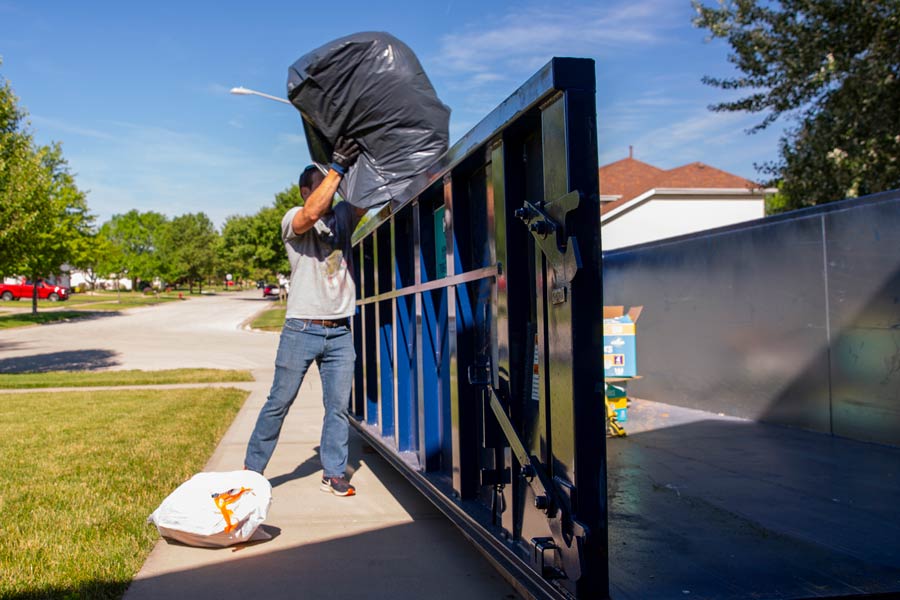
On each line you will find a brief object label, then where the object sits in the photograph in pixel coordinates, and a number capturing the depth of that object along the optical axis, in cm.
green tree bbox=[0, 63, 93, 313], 1360
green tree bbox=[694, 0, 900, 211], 1314
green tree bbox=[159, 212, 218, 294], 9156
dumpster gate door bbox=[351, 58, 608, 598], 229
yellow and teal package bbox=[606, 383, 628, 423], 659
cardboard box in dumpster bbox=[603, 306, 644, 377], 680
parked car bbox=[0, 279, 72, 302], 5625
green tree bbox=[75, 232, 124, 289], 4009
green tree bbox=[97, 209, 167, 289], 8056
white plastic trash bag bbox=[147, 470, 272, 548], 389
